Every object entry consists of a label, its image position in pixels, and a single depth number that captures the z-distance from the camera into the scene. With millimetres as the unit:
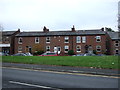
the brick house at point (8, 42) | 32612
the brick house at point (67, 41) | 29152
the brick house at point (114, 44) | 30285
